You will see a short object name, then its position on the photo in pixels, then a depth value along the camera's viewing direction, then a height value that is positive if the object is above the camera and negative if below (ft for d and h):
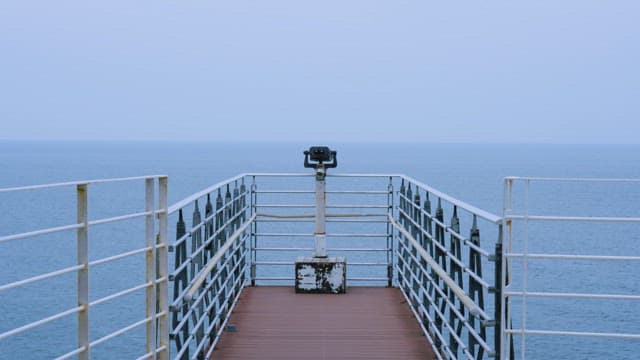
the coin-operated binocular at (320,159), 30.01 -0.37
